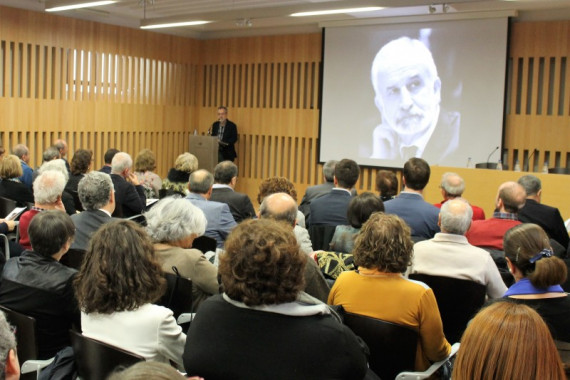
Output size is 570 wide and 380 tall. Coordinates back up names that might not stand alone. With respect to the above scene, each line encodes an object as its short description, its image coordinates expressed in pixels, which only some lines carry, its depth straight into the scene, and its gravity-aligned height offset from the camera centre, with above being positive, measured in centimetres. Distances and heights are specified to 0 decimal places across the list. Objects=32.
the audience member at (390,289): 271 -63
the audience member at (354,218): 378 -44
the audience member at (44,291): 277 -70
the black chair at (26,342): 258 -88
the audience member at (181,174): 664 -38
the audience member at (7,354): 147 -53
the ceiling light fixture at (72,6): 829 +184
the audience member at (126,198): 568 -56
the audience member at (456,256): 345 -60
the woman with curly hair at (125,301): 238 -64
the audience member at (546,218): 489 -51
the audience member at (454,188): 533 -32
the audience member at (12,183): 587 -47
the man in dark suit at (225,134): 1183 +15
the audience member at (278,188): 481 -35
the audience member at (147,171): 705 -37
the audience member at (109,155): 739 -22
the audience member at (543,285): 267 -58
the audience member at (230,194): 547 -47
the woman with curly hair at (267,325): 195 -58
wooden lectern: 1134 -17
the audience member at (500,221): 424 -48
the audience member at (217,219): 474 -60
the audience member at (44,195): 429 -42
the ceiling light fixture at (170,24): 958 +182
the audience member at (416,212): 464 -48
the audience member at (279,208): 360 -38
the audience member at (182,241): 316 -54
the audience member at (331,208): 503 -51
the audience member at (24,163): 696 -35
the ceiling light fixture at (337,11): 802 +179
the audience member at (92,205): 404 -46
